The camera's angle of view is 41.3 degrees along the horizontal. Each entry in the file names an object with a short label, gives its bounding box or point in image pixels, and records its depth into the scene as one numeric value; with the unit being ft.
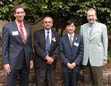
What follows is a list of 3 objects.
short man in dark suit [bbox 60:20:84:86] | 9.56
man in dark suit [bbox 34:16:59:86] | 9.55
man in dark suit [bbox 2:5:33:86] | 8.50
